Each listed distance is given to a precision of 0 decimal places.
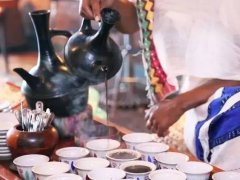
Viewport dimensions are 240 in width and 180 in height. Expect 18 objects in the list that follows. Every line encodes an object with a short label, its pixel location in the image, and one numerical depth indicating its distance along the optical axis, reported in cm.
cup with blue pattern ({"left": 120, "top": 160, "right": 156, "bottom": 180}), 113
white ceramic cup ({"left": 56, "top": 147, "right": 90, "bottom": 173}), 122
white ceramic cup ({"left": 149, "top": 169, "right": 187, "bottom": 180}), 111
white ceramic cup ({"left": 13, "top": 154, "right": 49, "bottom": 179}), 119
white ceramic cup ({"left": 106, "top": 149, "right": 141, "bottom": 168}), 120
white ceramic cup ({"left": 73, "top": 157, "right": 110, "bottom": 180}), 115
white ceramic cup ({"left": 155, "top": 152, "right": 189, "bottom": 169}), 119
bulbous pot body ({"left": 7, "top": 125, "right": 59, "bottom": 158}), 127
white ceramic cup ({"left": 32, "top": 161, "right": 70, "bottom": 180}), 114
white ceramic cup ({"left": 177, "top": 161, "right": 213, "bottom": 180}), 114
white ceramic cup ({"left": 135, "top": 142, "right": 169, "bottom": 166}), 124
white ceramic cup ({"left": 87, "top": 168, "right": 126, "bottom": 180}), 112
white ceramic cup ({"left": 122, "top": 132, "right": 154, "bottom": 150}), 131
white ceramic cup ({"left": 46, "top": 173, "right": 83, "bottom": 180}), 111
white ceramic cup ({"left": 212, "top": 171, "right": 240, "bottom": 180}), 113
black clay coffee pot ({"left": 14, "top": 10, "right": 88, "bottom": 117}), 143
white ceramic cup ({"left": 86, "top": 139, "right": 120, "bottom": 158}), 126
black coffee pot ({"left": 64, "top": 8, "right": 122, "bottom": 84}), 135
